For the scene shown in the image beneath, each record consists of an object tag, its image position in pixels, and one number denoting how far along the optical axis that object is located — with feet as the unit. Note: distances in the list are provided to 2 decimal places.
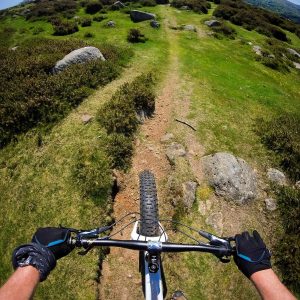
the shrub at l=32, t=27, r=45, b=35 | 91.11
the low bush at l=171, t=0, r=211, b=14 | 123.99
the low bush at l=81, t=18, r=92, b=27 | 94.32
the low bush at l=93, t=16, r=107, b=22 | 101.08
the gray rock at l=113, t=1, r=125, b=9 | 115.81
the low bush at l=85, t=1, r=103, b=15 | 113.79
